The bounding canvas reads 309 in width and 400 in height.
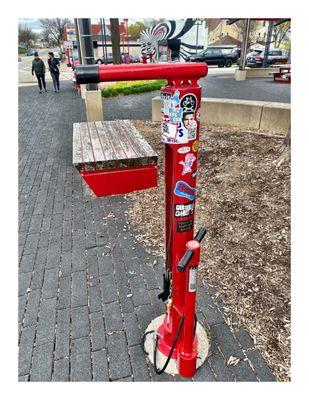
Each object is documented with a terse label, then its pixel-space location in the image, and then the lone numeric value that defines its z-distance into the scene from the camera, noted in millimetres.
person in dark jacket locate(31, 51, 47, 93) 12727
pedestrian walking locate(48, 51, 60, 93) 13016
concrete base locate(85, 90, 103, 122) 7543
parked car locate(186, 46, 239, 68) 26391
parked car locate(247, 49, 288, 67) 25667
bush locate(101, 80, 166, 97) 12625
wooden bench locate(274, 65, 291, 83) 15023
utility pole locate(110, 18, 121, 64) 14273
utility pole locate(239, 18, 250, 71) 13695
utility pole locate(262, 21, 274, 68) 17950
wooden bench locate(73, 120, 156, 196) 4438
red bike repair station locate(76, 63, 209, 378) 1645
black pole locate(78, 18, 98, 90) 7024
